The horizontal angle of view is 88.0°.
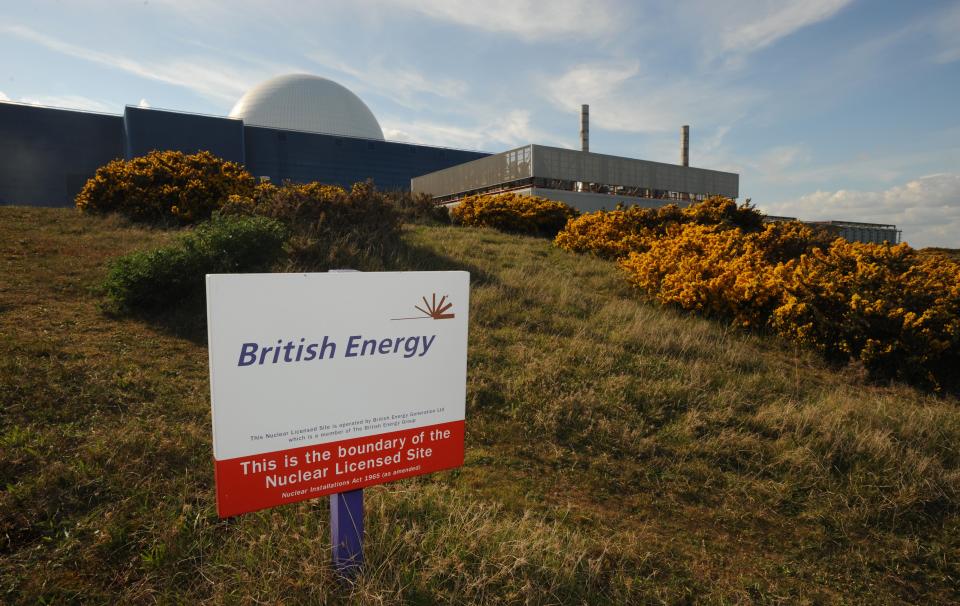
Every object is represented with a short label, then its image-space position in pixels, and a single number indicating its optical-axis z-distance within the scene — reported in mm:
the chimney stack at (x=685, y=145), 54906
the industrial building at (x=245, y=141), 47781
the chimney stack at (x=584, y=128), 51875
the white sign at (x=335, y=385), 2139
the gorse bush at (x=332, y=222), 9039
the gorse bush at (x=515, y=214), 18781
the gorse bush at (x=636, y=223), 13750
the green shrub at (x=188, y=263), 7027
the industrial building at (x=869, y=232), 46409
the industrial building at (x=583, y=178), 41125
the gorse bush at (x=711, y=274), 8406
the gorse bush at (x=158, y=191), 14047
